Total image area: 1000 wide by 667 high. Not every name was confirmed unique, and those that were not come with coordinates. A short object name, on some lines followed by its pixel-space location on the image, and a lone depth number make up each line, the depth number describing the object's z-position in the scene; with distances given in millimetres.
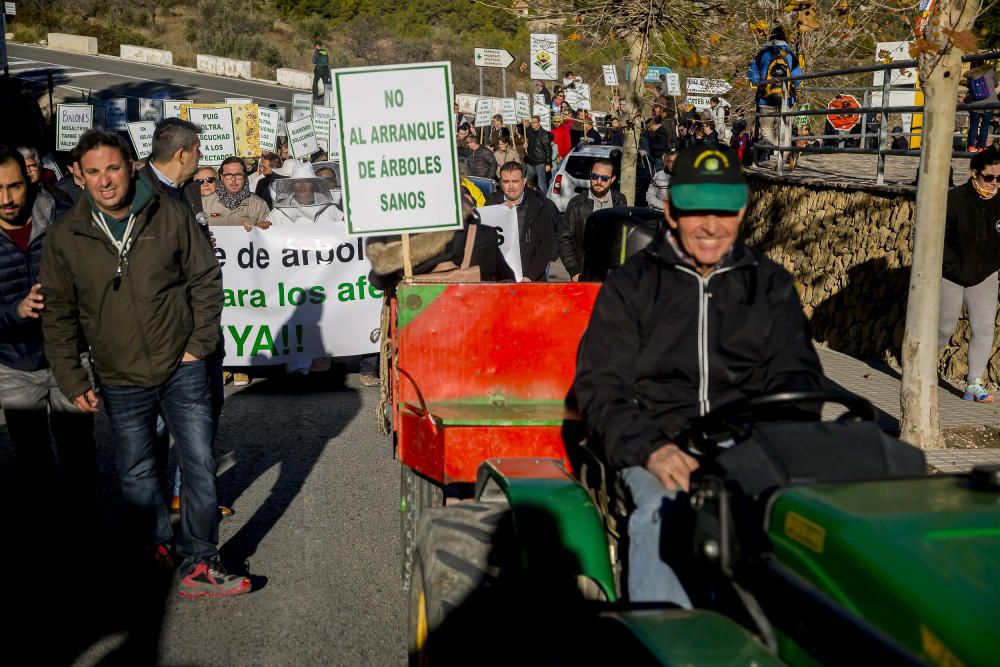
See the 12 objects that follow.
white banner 10148
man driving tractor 3471
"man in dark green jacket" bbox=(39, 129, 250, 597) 4832
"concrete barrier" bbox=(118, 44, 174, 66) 57500
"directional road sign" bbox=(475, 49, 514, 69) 29953
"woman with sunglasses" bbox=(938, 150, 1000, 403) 8391
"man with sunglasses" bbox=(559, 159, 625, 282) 9539
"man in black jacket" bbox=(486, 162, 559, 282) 10500
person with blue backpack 14992
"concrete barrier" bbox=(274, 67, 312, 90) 56219
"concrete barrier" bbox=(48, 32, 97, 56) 58250
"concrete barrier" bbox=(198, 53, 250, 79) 56750
